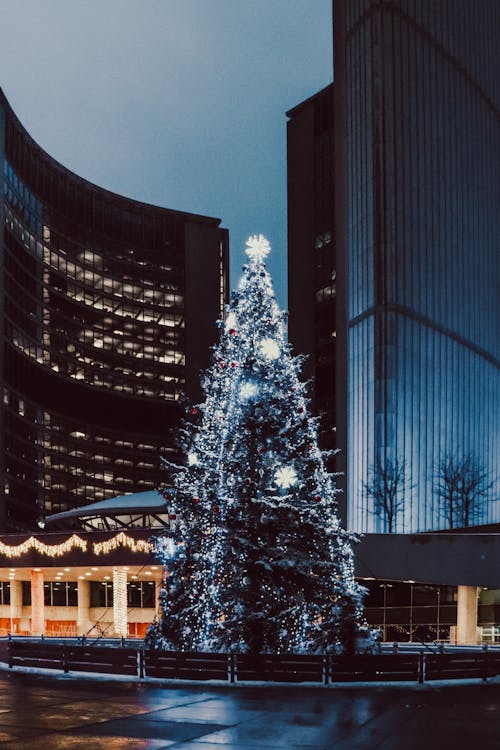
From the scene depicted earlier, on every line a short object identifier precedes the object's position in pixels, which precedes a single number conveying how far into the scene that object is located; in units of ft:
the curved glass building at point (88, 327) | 384.06
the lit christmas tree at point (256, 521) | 87.51
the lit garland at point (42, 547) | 176.24
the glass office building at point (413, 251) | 223.71
